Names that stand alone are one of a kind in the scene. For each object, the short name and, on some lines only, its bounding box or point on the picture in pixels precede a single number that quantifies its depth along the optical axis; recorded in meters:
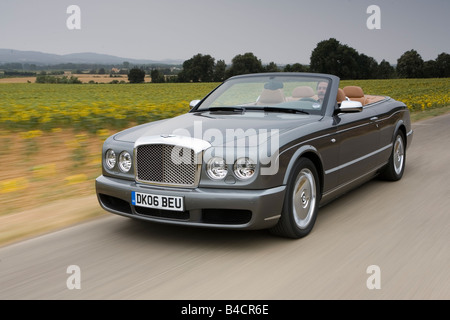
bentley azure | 4.17
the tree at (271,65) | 53.14
